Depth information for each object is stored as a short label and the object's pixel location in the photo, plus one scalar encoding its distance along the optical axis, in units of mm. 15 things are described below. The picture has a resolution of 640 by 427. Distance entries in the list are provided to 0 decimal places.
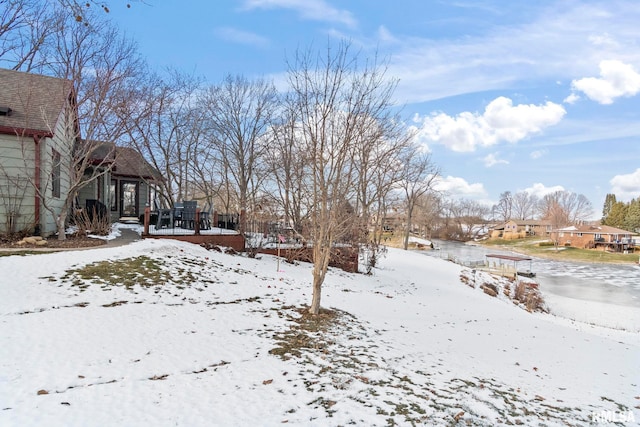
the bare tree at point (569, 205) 63778
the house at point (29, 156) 9055
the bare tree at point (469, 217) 58153
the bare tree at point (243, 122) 19766
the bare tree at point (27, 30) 13031
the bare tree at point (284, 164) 15631
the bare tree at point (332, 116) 6117
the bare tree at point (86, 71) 10500
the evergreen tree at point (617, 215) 53994
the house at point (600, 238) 42656
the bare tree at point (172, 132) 17234
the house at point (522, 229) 56562
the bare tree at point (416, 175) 25241
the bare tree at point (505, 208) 77250
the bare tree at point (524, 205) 76538
